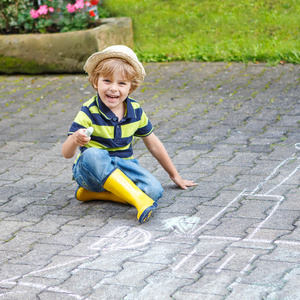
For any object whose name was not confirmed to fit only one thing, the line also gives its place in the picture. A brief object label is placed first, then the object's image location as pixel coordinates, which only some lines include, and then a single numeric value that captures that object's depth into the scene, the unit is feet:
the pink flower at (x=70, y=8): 46.49
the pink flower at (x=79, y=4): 46.13
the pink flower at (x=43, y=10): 47.08
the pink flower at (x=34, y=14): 47.08
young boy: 19.15
